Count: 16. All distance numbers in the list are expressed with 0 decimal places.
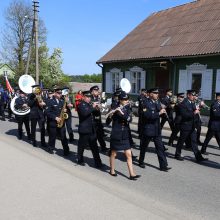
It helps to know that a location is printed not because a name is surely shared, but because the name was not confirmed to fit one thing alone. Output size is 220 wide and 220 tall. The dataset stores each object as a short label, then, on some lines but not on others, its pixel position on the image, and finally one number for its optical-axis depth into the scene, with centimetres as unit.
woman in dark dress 488
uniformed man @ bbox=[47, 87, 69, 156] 652
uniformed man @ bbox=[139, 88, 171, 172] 546
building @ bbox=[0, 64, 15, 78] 2948
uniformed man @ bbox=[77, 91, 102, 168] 557
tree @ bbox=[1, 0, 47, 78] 3067
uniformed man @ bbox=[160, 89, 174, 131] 795
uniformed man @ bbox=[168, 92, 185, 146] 693
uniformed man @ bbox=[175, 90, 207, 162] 605
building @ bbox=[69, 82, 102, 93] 2792
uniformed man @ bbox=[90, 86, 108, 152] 647
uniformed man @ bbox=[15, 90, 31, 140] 816
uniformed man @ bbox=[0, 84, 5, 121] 1241
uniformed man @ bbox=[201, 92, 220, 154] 647
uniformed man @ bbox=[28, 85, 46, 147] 751
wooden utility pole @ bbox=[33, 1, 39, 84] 1680
